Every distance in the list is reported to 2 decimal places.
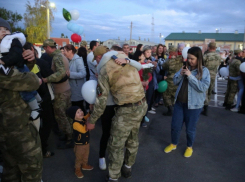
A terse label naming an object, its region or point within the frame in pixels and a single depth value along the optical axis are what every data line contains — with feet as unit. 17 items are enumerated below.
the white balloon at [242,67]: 17.24
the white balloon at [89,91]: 8.14
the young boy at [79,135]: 8.75
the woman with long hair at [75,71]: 12.52
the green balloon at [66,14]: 27.99
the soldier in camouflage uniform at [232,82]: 18.97
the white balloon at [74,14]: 28.81
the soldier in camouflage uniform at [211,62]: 17.58
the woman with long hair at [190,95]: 9.66
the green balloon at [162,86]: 16.86
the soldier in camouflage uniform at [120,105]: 7.22
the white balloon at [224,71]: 21.54
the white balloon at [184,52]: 14.74
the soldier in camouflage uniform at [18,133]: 5.68
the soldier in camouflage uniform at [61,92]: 10.92
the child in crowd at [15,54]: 5.55
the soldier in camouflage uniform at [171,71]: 16.70
